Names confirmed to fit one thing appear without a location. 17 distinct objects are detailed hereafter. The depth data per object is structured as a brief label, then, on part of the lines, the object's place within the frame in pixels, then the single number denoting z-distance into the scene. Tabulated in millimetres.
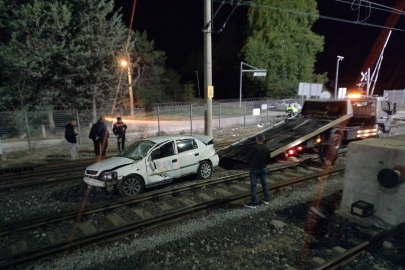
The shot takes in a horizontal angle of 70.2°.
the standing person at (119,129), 13586
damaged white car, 7672
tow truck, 10359
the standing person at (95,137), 12337
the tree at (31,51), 17359
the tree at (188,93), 40872
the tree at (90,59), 19562
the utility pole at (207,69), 11648
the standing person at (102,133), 12328
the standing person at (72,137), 11812
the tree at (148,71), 35812
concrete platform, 5535
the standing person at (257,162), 6949
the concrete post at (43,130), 16639
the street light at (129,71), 22375
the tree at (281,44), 35000
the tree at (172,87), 41050
